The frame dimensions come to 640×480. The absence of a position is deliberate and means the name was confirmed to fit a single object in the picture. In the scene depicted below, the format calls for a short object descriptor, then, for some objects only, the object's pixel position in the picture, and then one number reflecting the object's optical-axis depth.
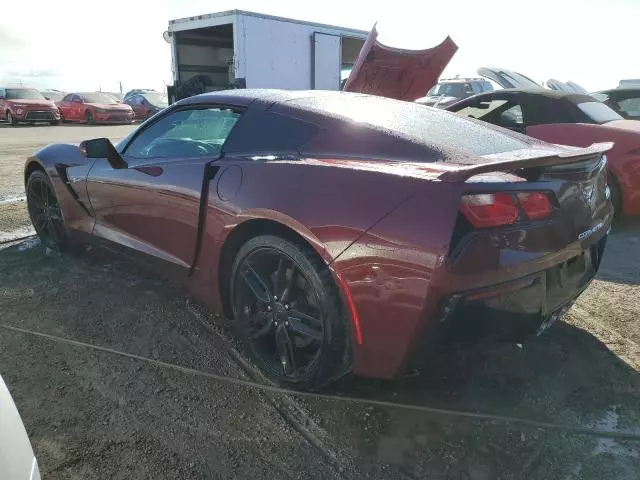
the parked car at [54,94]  26.65
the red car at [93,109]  18.95
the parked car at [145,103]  21.23
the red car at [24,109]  18.16
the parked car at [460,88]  12.69
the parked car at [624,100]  7.40
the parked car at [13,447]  1.22
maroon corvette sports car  1.83
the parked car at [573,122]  4.73
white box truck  9.95
